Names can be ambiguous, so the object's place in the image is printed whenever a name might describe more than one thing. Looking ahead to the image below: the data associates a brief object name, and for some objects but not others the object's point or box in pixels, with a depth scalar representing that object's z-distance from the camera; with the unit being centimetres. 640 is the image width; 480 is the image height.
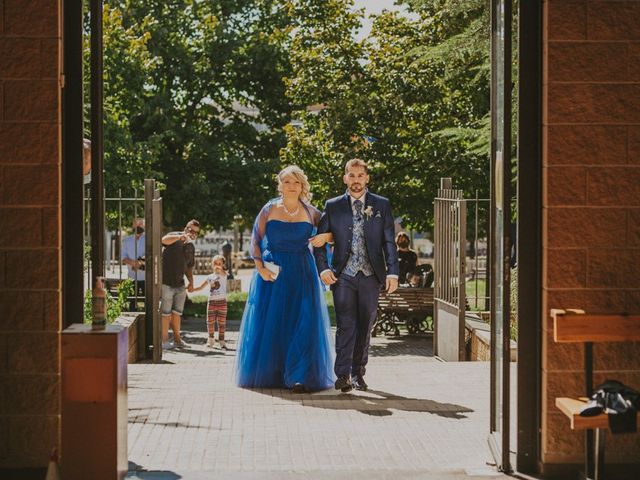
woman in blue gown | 1045
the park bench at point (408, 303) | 1897
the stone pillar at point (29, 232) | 659
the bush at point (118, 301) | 1384
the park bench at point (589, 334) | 646
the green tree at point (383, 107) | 2231
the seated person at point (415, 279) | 1969
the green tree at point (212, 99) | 3238
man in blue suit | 1010
